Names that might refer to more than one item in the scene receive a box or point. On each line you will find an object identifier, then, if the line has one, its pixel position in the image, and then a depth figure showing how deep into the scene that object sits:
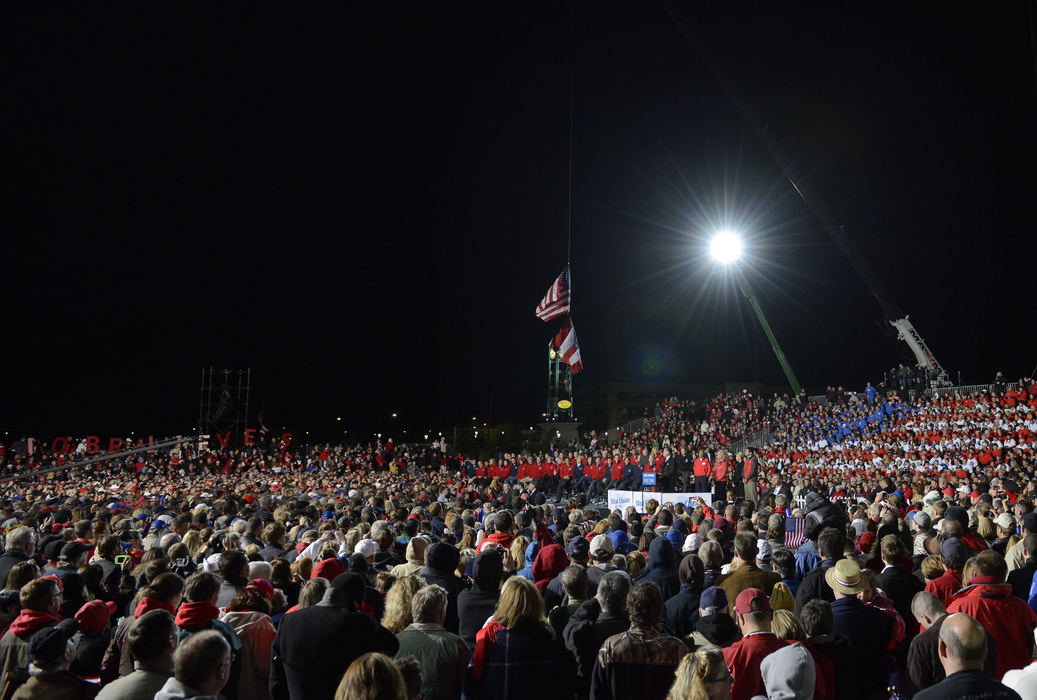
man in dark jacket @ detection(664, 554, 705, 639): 5.73
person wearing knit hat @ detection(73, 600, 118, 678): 5.36
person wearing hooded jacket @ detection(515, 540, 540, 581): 8.54
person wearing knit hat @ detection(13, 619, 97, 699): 4.09
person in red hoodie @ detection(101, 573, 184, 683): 4.98
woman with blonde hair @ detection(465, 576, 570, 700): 4.21
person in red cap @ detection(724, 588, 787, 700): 4.21
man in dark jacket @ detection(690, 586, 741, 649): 4.79
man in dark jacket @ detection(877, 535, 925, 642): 6.12
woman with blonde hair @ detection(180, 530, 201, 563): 8.00
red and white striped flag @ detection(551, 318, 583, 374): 26.31
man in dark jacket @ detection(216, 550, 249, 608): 5.68
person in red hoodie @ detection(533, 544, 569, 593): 6.73
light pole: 38.12
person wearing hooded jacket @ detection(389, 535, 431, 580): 7.44
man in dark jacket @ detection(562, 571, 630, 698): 4.58
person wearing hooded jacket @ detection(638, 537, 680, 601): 6.60
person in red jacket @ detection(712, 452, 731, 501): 22.11
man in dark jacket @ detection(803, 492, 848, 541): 9.15
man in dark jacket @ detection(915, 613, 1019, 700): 3.31
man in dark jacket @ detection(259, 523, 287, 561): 8.23
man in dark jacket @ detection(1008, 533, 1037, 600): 6.34
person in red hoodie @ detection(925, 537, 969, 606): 5.92
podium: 21.64
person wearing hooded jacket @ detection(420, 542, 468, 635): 5.98
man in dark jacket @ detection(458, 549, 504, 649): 5.37
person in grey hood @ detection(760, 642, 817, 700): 3.95
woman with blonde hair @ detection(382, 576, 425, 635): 4.81
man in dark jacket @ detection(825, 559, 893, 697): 4.98
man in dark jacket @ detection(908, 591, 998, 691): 4.48
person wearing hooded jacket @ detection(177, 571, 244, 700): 4.54
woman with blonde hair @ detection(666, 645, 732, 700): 3.33
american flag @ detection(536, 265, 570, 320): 25.67
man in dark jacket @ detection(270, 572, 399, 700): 4.35
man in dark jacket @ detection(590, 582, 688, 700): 4.01
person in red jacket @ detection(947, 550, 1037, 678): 5.05
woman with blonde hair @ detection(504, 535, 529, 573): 7.53
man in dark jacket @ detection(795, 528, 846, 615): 5.51
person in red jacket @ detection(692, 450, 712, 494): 22.38
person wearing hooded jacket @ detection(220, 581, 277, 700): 4.77
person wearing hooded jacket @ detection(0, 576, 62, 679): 4.79
